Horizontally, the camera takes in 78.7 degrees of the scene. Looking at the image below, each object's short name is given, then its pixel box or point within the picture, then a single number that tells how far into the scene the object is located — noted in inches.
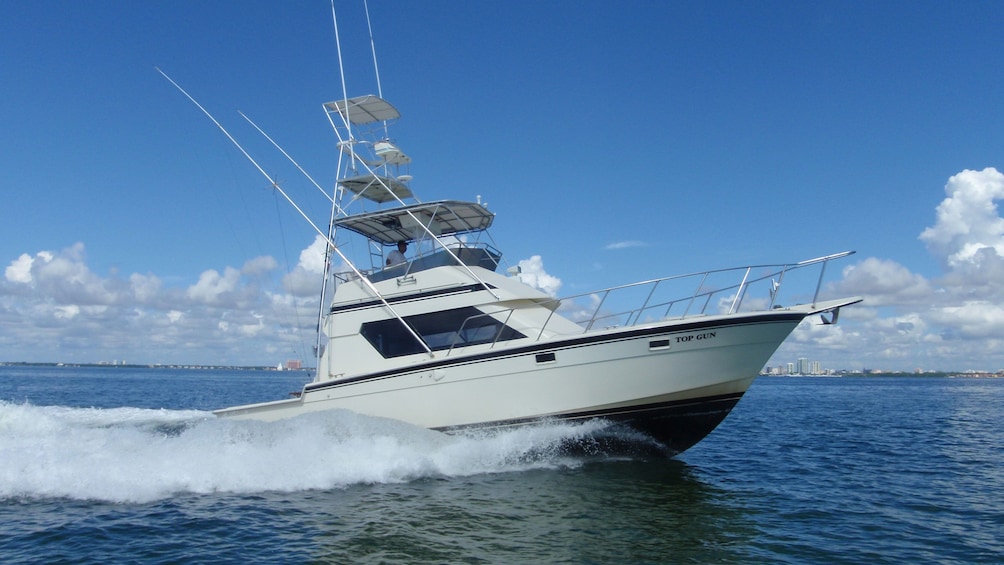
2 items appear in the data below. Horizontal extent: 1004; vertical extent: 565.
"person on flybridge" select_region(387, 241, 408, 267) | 466.0
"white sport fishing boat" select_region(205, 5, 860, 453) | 365.7
